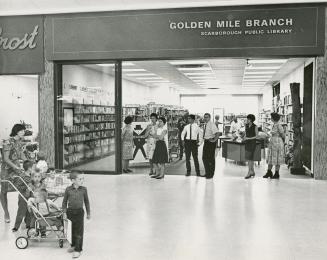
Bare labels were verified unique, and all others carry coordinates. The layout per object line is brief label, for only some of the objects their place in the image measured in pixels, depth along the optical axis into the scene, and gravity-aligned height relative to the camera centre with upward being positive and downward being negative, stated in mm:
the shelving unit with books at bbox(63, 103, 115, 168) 10484 -390
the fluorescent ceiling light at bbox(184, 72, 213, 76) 17156 +1979
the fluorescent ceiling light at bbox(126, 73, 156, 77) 17328 +1953
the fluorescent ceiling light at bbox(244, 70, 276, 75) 17219 +2038
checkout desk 12367 -983
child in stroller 4559 -1073
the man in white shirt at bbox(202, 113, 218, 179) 9320 -589
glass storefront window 10328 +38
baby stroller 4559 -1314
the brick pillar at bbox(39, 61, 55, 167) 10086 +157
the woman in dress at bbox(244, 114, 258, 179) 9406 -452
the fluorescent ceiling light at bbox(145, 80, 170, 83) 20938 +2001
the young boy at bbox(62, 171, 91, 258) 4324 -956
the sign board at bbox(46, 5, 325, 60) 8945 +2001
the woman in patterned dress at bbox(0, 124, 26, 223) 5344 -499
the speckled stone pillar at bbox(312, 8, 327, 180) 8969 -88
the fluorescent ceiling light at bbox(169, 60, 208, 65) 13278 +1918
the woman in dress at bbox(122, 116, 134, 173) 10555 -643
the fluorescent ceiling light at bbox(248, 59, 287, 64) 13585 +1982
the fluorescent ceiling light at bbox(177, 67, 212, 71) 15648 +1964
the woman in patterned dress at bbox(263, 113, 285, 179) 9328 -603
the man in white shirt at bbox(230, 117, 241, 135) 16309 -295
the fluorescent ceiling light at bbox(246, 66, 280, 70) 15688 +2014
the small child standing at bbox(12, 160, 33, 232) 5060 -937
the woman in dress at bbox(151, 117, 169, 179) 9484 -761
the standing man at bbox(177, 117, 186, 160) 13520 -526
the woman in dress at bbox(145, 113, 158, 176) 9703 -367
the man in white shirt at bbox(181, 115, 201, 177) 9703 -470
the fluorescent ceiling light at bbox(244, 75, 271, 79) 19475 +2067
